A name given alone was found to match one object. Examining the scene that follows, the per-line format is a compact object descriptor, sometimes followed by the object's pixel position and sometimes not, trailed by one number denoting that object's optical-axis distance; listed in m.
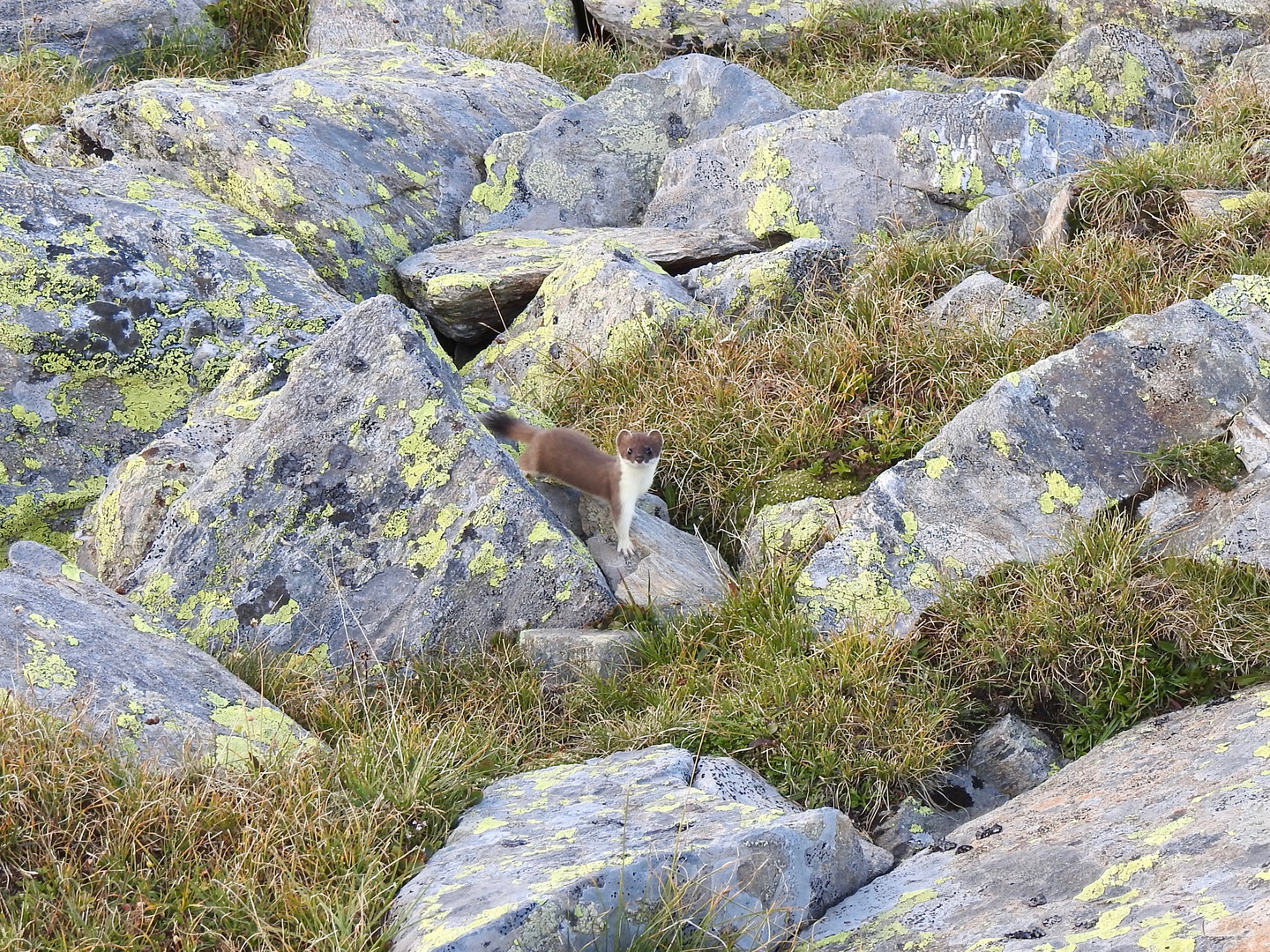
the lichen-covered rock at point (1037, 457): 5.94
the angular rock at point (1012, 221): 8.17
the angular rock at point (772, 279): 7.99
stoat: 6.48
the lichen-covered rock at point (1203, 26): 10.88
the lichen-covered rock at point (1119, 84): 9.95
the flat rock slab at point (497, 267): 8.38
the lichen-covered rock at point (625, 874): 3.56
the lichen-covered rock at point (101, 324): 6.74
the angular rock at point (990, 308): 7.37
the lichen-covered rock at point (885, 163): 8.92
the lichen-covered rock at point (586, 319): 7.82
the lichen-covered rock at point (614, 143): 9.78
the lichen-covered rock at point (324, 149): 8.55
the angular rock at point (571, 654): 5.68
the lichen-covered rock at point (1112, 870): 3.35
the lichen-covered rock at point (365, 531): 5.72
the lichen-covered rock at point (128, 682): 4.43
